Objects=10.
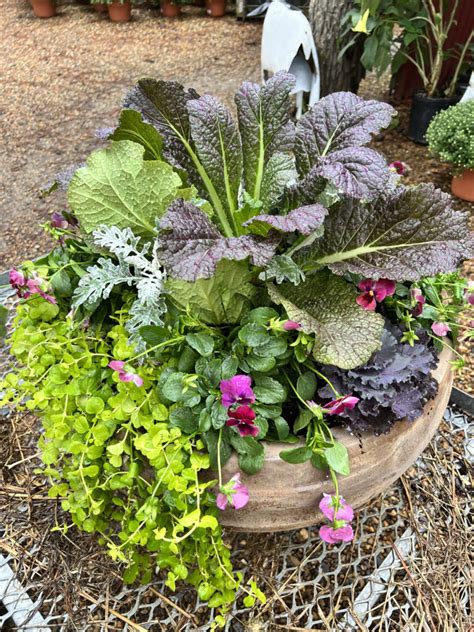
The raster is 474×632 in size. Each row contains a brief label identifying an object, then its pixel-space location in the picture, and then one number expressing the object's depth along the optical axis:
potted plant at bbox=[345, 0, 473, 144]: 2.57
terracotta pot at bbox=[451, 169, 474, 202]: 2.42
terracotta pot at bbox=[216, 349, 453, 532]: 0.78
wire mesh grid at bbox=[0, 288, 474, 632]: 1.01
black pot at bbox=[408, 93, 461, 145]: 2.82
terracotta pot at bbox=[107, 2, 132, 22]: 4.80
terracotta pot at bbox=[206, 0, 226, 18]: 4.95
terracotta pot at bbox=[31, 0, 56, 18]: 4.98
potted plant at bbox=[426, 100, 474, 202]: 2.27
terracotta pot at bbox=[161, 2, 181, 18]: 4.98
